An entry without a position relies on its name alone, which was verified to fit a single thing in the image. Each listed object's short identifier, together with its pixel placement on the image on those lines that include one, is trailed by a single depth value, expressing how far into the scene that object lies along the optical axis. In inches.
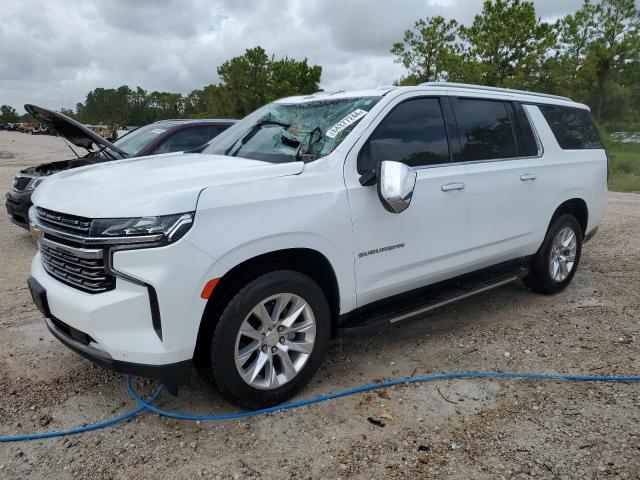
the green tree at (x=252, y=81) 1458.9
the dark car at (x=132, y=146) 261.1
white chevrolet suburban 101.3
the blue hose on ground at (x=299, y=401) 113.6
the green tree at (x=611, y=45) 871.1
